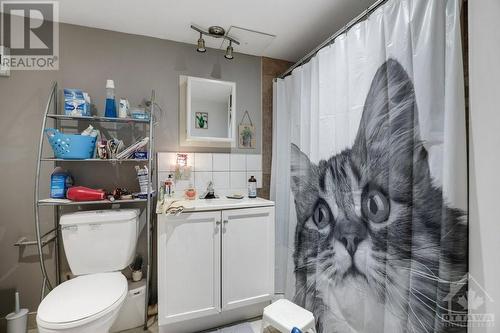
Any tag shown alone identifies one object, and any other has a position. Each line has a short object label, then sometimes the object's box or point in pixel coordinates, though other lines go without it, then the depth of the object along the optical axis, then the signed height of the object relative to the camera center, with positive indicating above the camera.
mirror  1.89 +0.50
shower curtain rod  1.14 +0.84
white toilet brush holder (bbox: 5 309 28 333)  1.38 -1.00
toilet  1.09 -0.69
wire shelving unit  1.39 -0.30
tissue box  1.48 +0.42
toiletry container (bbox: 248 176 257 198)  2.00 -0.21
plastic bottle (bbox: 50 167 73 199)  1.48 -0.13
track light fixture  1.69 +1.06
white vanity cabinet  1.48 -0.71
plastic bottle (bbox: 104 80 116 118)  1.58 +0.46
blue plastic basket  1.42 +0.13
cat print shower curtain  0.83 -0.05
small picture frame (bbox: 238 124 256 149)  2.13 +0.30
